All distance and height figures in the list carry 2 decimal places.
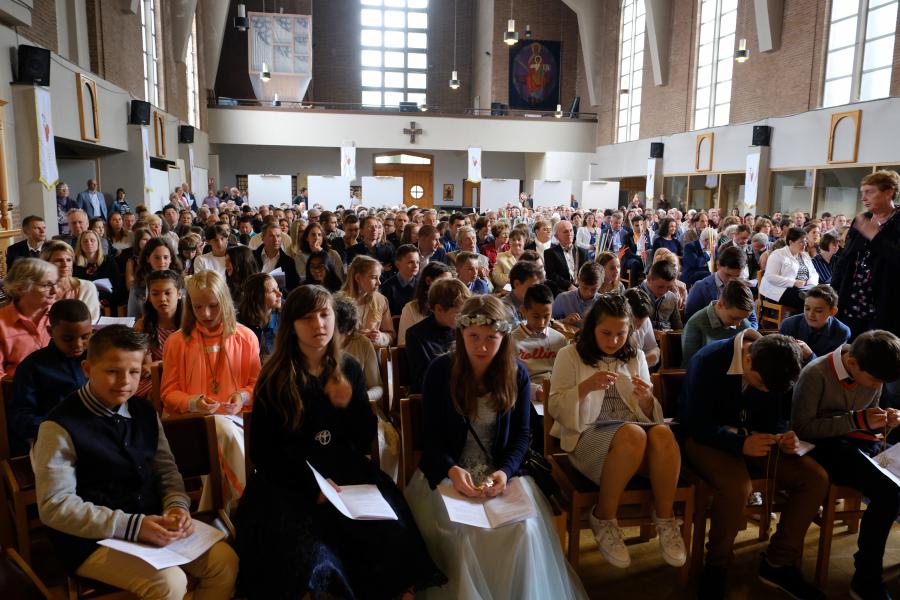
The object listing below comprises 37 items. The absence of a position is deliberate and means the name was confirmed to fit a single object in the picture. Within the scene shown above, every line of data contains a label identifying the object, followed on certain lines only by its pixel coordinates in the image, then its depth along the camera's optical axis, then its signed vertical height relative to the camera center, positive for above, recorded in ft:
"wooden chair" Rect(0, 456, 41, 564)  8.34 -3.77
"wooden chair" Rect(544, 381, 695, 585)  9.04 -3.97
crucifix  70.33 +7.86
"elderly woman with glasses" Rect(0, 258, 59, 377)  10.80 -1.86
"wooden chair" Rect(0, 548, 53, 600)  6.29 -3.69
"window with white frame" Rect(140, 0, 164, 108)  47.09 +10.93
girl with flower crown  7.59 -3.34
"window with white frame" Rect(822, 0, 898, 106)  37.76 +9.64
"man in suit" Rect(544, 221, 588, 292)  21.31 -1.76
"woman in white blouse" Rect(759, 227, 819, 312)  20.97 -2.02
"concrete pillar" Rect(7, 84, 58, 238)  26.14 +1.77
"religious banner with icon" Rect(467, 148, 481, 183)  63.16 +3.96
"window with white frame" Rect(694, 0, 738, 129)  52.47 +12.13
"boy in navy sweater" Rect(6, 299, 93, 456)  9.04 -2.44
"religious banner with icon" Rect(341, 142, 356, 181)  61.57 +4.09
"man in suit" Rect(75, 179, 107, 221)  35.29 -0.07
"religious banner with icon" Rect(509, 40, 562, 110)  78.02 +15.80
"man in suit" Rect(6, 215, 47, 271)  18.99 -1.18
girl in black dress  7.16 -3.39
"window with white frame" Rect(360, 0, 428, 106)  83.56 +19.59
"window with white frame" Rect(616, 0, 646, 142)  65.62 +14.23
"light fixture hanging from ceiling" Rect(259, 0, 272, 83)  65.21 +12.60
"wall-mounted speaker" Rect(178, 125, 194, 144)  55.47 +5.62
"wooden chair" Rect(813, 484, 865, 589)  9.40 -4.41
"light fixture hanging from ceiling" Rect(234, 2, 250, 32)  63.31 +17.63
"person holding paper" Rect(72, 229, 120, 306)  17.63 -1.74
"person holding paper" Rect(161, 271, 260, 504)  10.12 -2.38
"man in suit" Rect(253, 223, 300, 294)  19.94 -1.70
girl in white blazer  8.86 -3.01
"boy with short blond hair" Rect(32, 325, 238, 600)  6.79 -3.09
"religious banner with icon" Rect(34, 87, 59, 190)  26.51 +2.41
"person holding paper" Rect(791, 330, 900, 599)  9.07 -3.04
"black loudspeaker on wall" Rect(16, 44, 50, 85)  25.70 +5.23
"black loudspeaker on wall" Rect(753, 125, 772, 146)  46.55 +5.33
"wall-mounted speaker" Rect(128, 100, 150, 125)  41.50 +5.51
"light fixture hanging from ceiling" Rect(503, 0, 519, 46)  58.05 +15.07
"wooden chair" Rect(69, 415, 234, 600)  8.30 -3.12
